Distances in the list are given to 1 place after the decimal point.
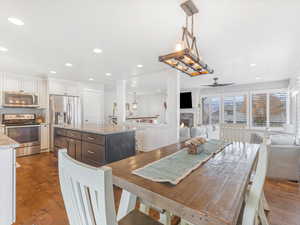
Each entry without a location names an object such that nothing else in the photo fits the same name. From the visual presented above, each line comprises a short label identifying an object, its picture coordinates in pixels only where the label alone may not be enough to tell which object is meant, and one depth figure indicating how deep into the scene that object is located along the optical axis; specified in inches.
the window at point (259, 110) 235.5
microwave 162.2
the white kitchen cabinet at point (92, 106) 228.8
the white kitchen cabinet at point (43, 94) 192.5
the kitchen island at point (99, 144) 98.7
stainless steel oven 161.3
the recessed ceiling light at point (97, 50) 111.7
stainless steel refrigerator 189.2
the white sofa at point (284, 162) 105.5
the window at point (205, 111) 294.0
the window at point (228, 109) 265.1
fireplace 298.4
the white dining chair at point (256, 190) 33.9
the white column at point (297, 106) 157.2
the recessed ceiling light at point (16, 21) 75.1
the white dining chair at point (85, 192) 20.8
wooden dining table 26.8
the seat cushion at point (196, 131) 169.3
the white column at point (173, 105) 149.6
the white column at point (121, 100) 208.2
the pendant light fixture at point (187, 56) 62.1
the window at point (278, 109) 221.4
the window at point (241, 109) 251.8
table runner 39.8
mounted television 300.2
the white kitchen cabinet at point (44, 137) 182.4
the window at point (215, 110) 279.3
